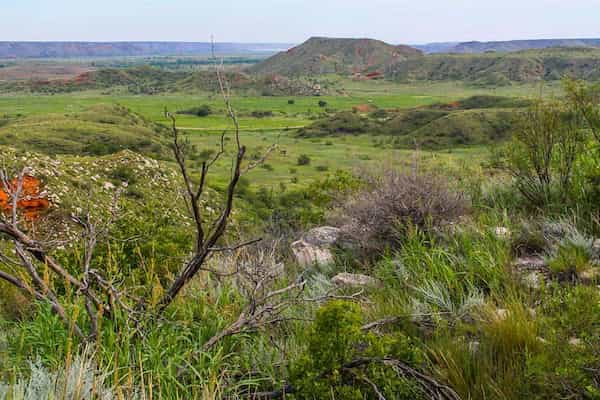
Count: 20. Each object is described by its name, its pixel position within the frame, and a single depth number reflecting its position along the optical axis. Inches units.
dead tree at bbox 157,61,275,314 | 108.1
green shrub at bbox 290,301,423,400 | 113.2
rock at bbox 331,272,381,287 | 182.7
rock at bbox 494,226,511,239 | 191.0
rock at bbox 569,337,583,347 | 117.3
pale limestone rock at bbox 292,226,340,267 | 245.3
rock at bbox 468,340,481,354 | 126.0
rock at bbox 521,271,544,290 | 154.1
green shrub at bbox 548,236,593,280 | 161.2
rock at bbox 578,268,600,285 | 154.1
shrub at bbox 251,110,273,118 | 3072.3
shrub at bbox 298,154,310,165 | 1717.5
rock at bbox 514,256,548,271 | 172.2
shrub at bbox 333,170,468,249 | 225.8
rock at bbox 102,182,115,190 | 693.2
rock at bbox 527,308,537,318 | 136.0
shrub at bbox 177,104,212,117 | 3133.9
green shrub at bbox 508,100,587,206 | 245.1
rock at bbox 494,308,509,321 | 130.5
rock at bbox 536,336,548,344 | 120.9
